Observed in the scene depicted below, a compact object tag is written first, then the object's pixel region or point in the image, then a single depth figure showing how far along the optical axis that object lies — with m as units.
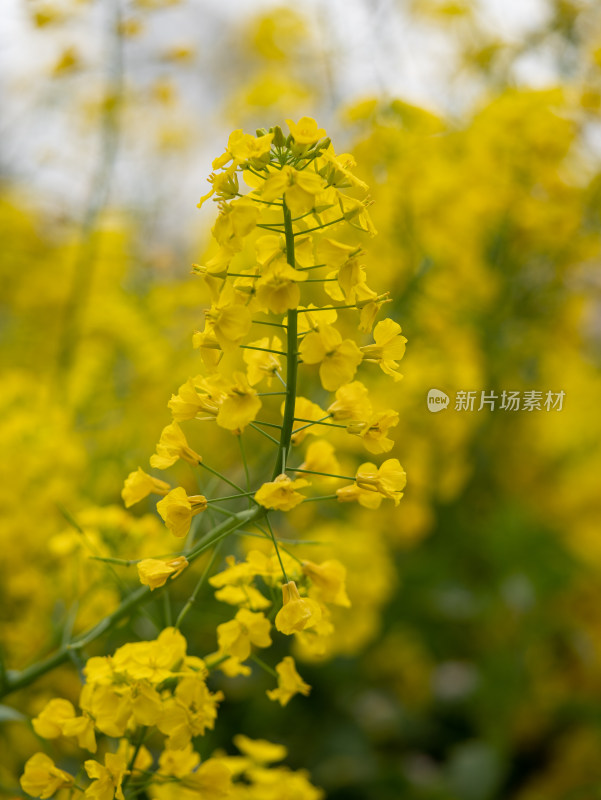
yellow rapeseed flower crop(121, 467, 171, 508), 0.78
